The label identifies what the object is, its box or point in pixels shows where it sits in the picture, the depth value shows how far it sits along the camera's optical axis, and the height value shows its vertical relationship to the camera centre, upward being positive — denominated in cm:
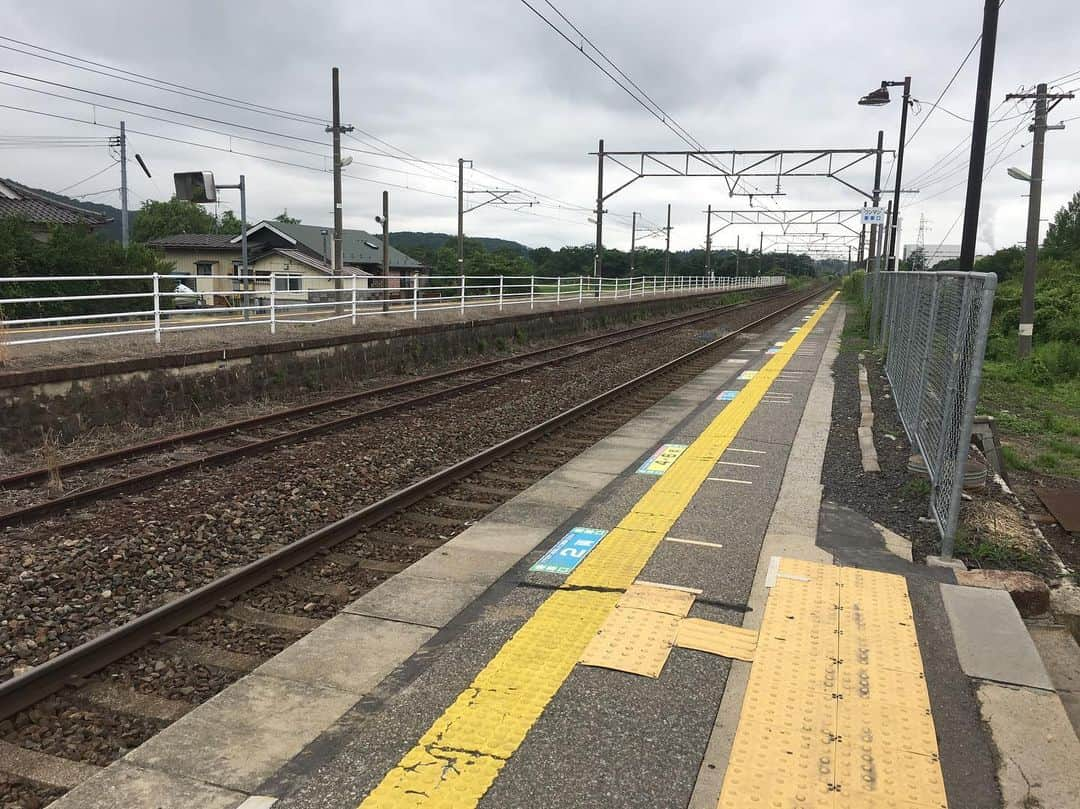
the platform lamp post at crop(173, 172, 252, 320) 2106 +263
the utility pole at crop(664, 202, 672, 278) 6272 +417
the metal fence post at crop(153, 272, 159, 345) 1060 -50
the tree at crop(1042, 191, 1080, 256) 6249 +639
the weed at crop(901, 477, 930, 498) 668 -163
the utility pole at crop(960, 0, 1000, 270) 961 +218
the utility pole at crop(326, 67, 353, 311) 2147 +357
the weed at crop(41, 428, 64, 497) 686 -175
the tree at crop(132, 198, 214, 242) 8212 +654
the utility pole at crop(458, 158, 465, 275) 3728 +426
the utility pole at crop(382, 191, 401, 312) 3816 +334
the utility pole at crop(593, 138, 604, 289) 3319 +315
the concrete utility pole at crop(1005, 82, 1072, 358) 1888 +304
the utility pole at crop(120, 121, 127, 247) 3612 +446
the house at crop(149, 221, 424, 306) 4819 +179
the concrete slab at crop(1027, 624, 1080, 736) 374 -187
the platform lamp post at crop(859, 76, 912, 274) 2239 +571
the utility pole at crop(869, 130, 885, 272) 3247 +478
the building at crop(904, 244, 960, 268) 9783 +651
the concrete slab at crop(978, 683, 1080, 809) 284 -175
